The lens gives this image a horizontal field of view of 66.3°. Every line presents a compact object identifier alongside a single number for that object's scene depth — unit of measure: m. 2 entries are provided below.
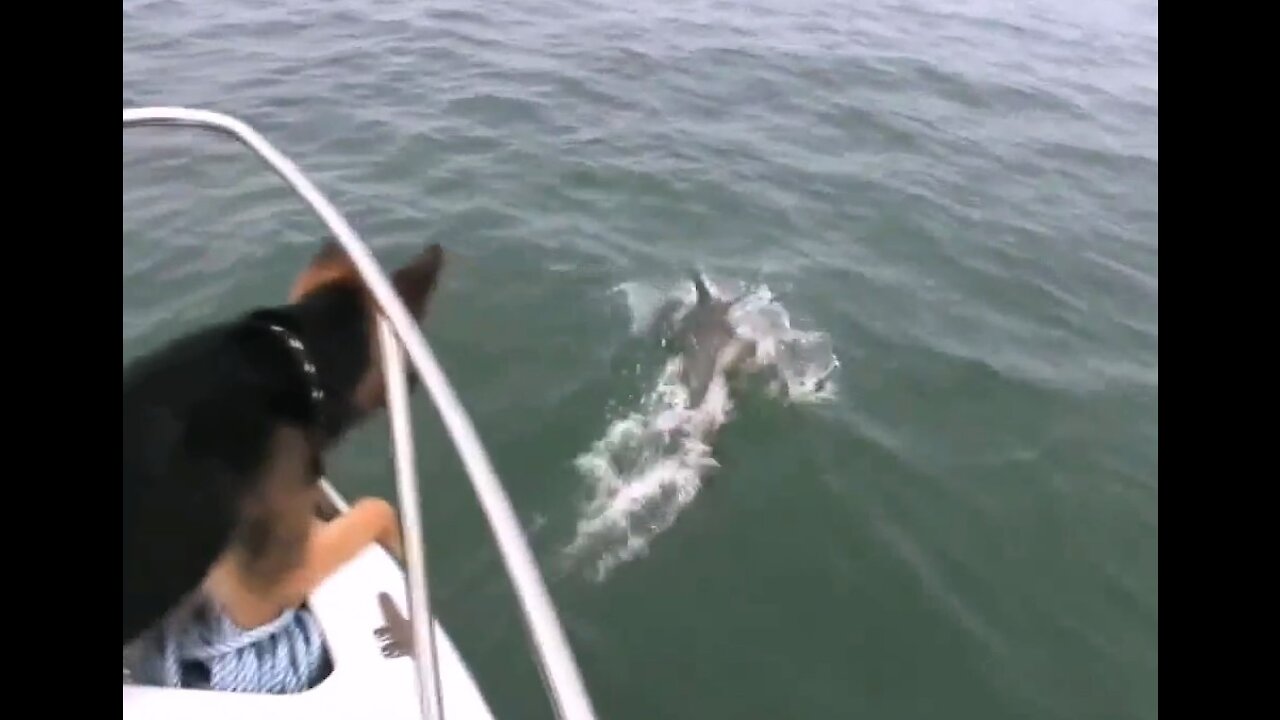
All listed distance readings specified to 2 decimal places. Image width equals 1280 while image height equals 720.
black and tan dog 2.35
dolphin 7.80
